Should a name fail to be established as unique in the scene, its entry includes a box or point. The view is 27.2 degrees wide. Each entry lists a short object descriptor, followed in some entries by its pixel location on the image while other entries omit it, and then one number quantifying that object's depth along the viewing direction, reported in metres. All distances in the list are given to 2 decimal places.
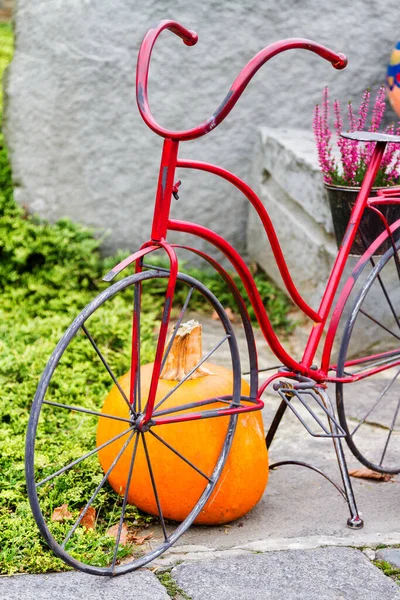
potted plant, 3.04
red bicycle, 2.27
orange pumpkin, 2.61
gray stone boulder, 4.71
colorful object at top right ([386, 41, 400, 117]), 4.61
